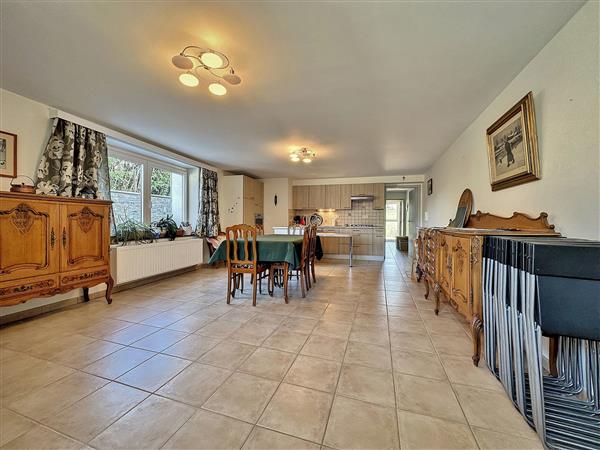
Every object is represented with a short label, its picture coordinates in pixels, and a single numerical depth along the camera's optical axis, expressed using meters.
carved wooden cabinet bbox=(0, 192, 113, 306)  2.11
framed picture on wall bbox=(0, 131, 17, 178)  2.38
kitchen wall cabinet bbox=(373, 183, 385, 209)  6.60
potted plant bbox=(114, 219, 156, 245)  3.53
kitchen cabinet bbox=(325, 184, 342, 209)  6.99
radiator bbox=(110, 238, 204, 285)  3.29
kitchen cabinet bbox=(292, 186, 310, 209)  7.30
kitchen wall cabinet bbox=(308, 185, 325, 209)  7.14
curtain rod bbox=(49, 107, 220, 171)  2.80
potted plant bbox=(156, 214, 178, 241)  4.36
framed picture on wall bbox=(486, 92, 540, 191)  1.79
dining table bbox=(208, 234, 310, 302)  2.99
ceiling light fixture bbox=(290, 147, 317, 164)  4.00
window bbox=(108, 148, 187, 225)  3.76
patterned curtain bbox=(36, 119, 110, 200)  2.70
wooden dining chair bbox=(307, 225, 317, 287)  3.88
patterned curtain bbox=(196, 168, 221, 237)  5.18
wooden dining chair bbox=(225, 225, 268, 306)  2.95
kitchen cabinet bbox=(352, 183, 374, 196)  6.71
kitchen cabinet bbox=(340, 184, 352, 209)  6.88
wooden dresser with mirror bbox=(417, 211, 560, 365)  1.61
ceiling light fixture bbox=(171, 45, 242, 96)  1.67
